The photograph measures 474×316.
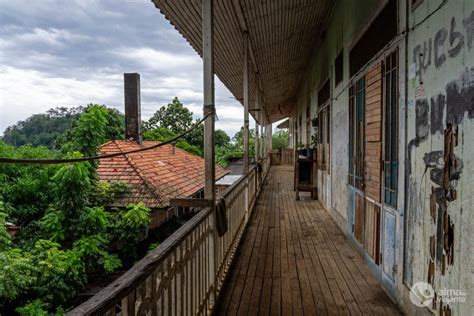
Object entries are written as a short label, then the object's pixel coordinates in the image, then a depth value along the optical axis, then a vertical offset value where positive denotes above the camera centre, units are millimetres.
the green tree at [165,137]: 25212 +1429
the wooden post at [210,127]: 2387 +204
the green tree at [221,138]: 36938 +1869
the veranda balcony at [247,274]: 1191 -1220
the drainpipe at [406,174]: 2311 -167
